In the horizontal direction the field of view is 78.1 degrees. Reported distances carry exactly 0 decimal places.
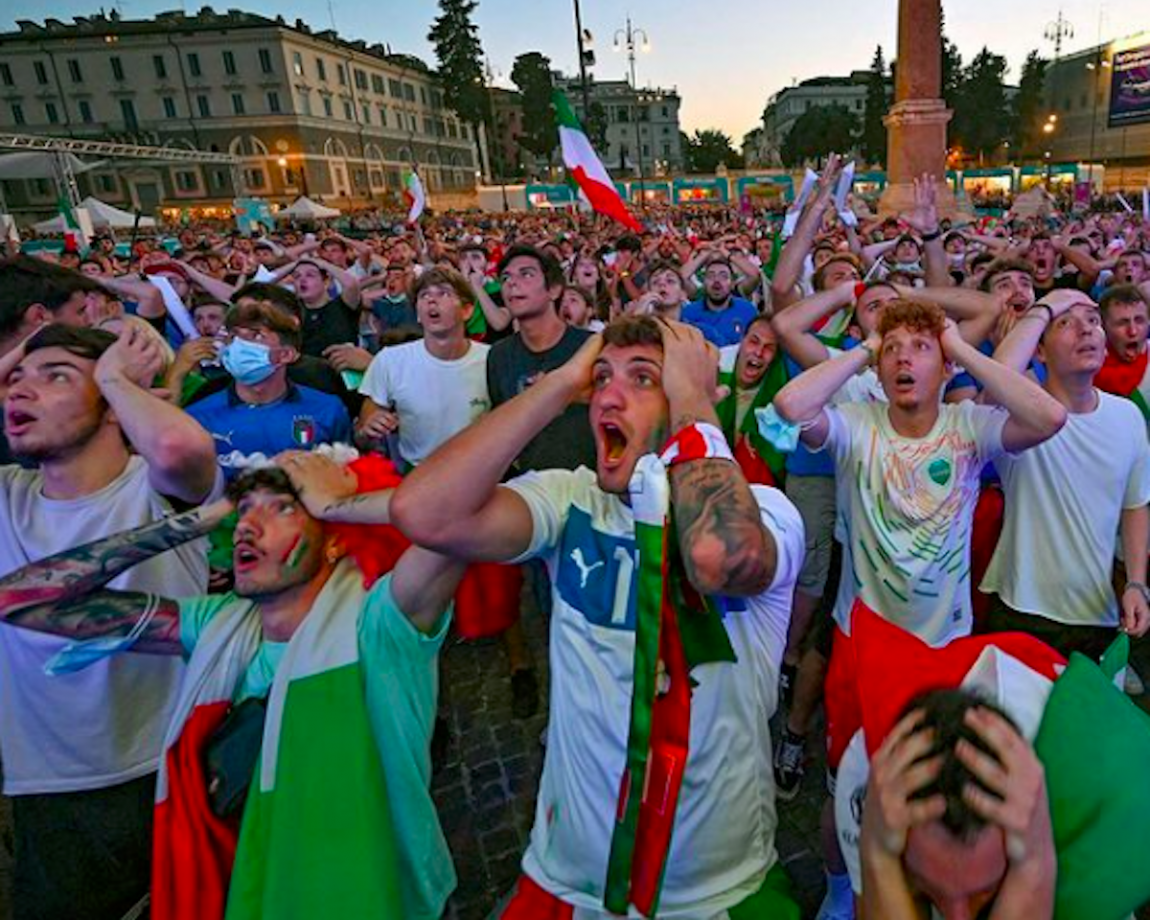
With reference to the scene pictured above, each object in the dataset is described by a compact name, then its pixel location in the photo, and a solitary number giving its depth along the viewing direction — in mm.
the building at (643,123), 112000
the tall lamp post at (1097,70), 66919
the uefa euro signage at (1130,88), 53969
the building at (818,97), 117938
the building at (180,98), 66938
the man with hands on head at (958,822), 1070
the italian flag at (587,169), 7613
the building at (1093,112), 59312
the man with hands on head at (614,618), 1689
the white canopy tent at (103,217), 29375
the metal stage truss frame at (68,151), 25975
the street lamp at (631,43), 33469
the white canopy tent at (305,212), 39228
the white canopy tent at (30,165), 28406
